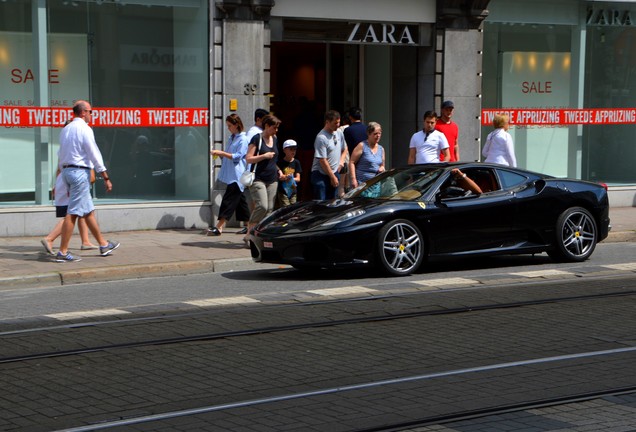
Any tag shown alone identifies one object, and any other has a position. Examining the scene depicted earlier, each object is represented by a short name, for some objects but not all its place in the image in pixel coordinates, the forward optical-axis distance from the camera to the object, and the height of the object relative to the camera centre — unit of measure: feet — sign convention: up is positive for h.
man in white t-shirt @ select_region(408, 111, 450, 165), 50.34 +0.41
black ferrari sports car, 38.83 -2.46
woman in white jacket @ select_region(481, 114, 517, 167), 52.95 +0.41
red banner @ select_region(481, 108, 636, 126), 65.36 +2.30
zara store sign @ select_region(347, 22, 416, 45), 59.82 +6.47
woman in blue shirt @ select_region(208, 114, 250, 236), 51.88 -0.86
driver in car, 41.55 -1.03
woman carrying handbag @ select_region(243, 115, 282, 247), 47.24 -0.73
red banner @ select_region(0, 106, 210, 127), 52.75 +1.67
